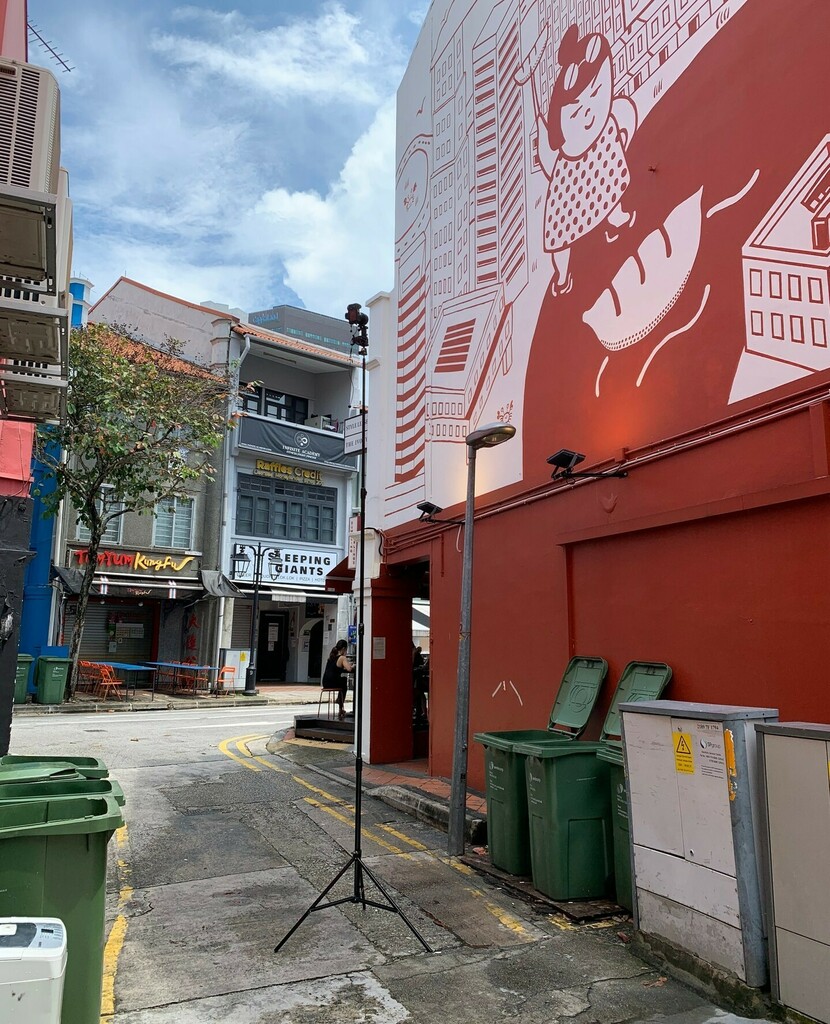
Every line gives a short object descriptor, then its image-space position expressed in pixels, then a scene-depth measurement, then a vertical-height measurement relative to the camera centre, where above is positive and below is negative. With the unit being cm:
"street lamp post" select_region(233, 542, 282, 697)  2441 +284
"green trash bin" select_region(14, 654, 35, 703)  1927 -86
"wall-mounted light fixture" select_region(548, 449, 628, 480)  691 +173
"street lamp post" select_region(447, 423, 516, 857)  675 -19
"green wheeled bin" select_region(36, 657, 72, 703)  1961 -89
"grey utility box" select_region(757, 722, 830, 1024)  361 -106
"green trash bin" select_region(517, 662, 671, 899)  538 -125
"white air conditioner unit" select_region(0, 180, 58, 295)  438 +251
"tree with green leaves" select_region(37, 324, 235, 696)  1930 +576
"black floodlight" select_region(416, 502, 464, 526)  962 +178
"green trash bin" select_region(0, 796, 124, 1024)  334 -104
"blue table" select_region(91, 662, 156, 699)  2094 -70
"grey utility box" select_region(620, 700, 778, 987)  399 -102
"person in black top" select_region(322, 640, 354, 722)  1467 -51
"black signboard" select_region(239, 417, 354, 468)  2727 +761
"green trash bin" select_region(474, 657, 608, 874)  598 -114
